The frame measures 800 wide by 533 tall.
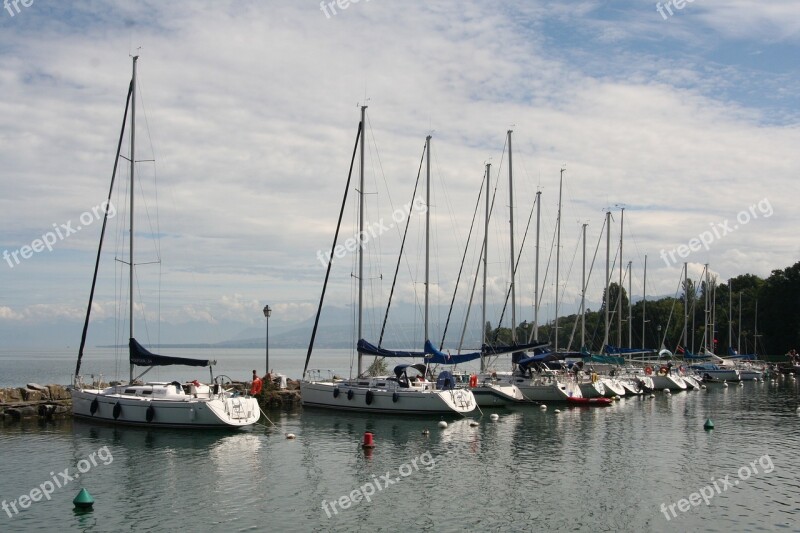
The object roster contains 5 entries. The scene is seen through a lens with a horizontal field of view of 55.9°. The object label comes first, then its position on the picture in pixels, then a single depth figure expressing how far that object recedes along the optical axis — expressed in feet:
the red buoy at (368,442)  100.58
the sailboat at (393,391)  130.00
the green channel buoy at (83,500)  69.15
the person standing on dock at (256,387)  139.23
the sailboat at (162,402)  110.42
